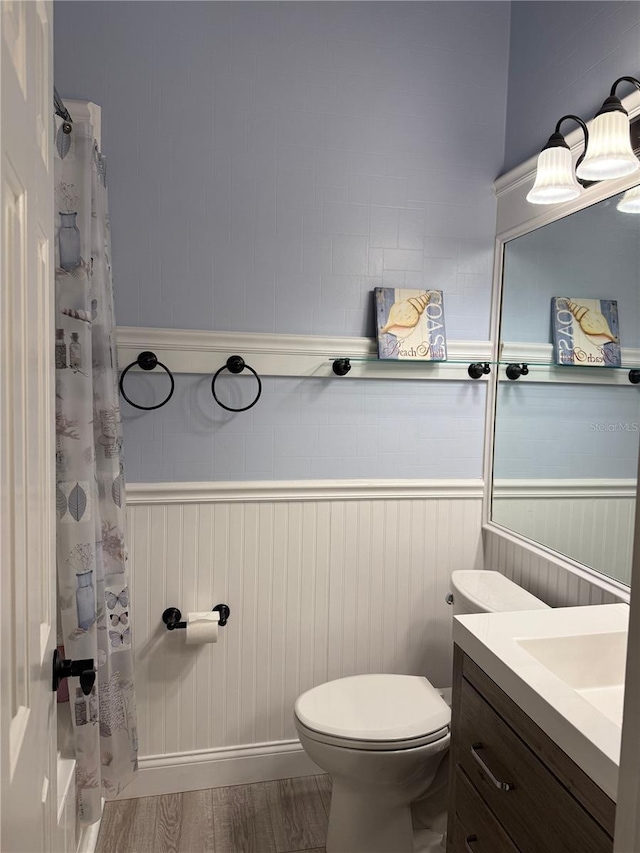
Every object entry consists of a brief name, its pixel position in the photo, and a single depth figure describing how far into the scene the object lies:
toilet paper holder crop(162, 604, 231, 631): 2.15
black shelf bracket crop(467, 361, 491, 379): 2.38
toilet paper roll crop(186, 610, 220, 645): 2.09
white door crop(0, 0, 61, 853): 0.63
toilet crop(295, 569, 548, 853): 1.75
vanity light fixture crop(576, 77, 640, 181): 1.57
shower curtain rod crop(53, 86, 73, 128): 1.49
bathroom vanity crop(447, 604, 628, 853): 1.03
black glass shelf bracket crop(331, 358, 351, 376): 2.25
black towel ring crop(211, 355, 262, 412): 2.15
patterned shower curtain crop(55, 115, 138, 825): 1.46
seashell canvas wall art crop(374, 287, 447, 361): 2.28
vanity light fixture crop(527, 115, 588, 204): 1.76
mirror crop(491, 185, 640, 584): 1.73
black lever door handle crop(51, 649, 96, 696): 1.00
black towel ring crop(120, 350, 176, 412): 2.09
